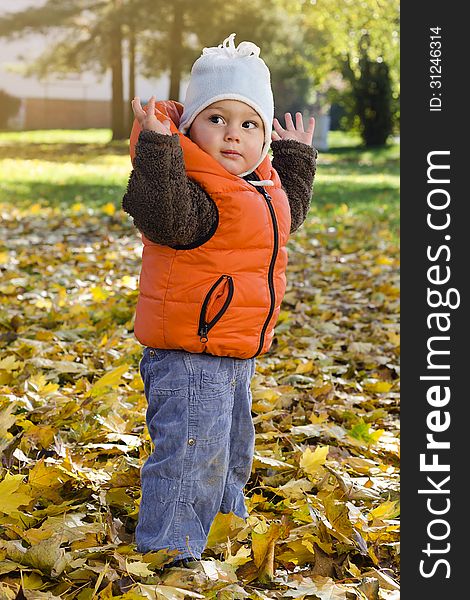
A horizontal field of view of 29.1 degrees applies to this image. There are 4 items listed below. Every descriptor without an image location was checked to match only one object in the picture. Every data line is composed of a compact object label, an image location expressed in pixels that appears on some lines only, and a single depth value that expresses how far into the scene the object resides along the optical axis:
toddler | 2.34
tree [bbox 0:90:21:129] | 31.26
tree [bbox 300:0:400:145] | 21.84
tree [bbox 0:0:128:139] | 25.11
